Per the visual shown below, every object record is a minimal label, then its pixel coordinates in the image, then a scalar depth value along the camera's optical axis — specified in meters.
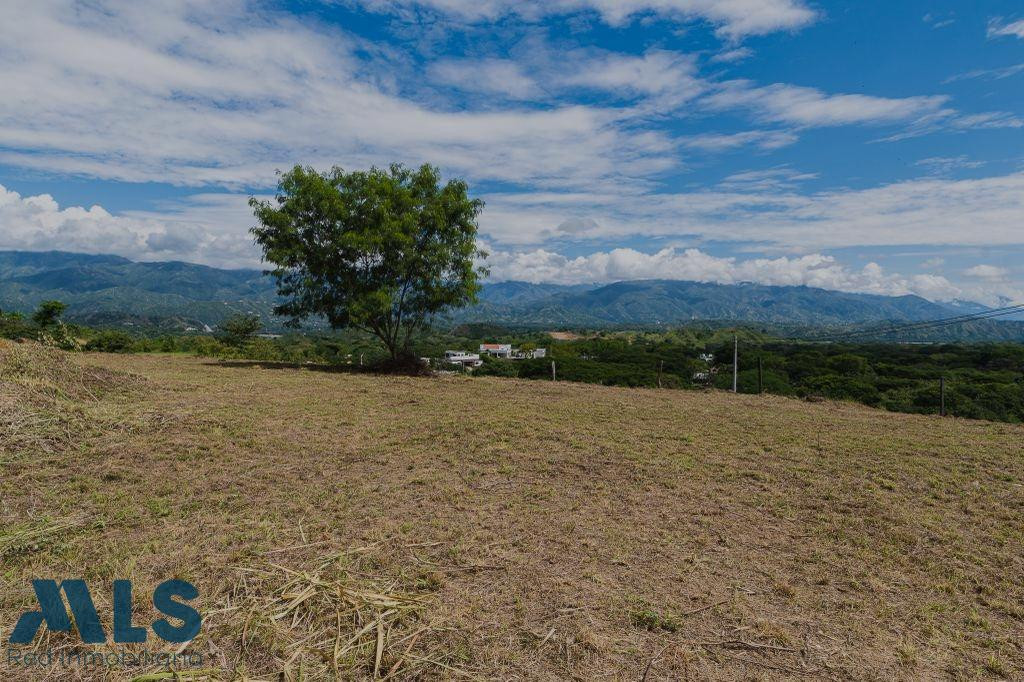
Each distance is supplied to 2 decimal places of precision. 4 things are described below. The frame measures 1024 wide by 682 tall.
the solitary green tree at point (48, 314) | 25.77
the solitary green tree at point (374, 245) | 20.17
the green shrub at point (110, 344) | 26.67
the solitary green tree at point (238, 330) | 31.53
